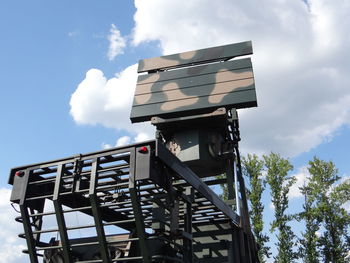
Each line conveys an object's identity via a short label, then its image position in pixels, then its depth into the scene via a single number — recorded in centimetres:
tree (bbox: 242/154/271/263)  1987
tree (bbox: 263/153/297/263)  1912
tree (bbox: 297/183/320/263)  1900
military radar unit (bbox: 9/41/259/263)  404
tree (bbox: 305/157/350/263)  1891
